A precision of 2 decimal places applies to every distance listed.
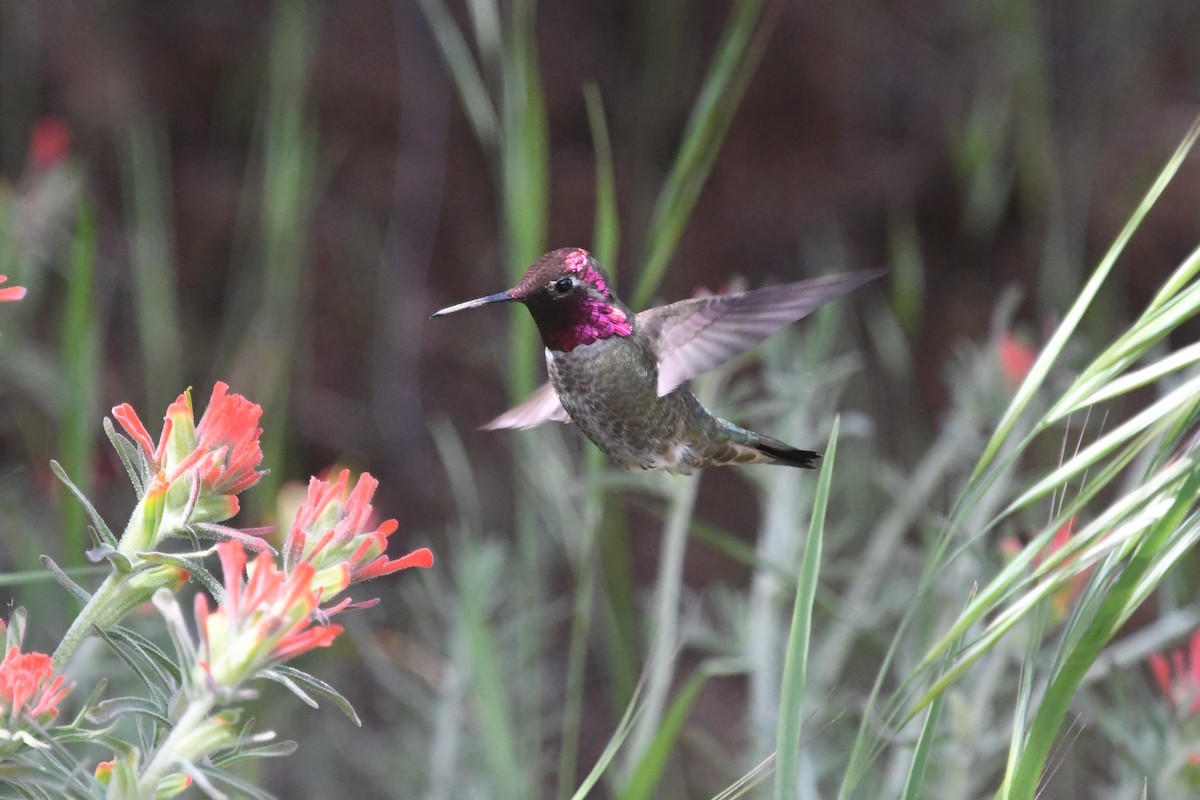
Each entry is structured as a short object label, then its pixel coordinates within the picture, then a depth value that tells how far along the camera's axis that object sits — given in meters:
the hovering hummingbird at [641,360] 4.03
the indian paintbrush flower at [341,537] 3.89
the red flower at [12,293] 3.89
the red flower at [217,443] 3.90
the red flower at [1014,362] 4.88
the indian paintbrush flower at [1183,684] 4.15
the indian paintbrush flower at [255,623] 3.86
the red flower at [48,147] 5.80
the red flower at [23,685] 3.86
